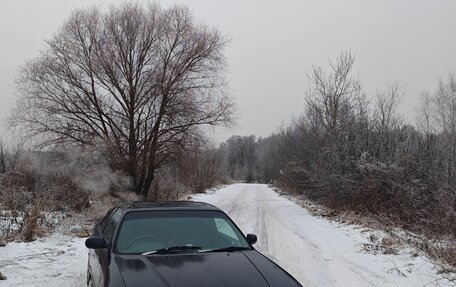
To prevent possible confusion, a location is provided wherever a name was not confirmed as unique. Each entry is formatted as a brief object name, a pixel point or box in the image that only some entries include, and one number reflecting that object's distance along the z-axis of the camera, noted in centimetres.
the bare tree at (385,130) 1722
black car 388
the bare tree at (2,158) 2166
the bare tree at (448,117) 1736
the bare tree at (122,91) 2109
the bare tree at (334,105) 2692
